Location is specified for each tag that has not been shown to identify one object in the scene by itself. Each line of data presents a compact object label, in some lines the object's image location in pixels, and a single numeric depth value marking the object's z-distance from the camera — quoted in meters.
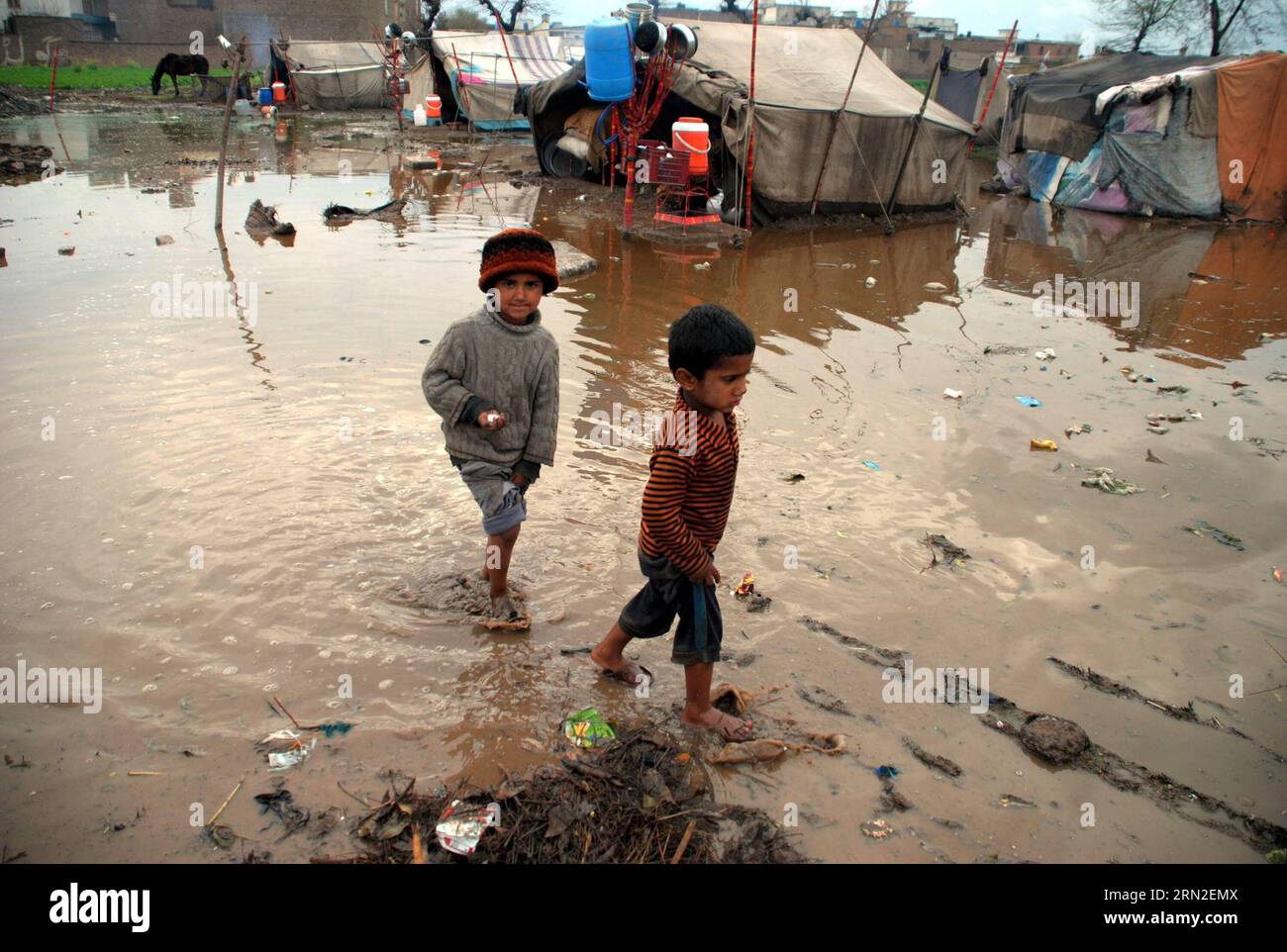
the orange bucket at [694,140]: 10.77
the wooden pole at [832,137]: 11.54
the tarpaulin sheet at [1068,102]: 15.99
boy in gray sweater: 2.83
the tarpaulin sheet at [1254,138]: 14.12
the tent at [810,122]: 11.44
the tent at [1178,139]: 14.23
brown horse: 30.25
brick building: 44.44
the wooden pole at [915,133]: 12.27
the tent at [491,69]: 22.64
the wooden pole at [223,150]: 9.28
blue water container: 9.99
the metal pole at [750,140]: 10.94
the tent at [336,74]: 28.39
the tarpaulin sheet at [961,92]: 24.36
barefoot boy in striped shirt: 2.25
